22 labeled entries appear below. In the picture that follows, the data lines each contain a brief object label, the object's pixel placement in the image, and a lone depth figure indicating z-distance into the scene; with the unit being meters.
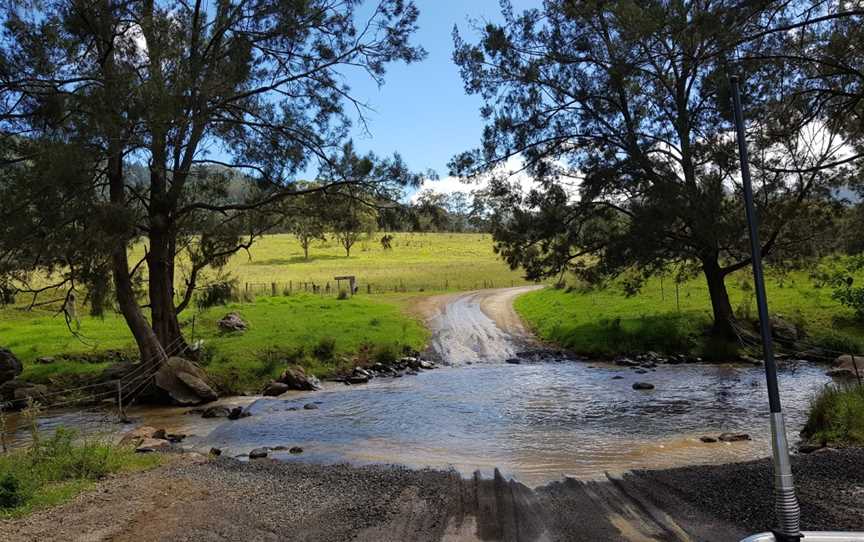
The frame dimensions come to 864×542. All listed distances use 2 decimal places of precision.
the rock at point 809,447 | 10.87
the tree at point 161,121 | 14.20
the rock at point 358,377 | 21.92
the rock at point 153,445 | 12.69
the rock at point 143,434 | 13.57
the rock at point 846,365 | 18.53
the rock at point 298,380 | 20.78
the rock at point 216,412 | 17.09
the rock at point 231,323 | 27.95
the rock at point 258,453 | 12.34
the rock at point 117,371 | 20.30
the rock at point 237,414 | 16.88
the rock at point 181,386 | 18.69
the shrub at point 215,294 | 22.25
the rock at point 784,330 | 24.83
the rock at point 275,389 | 19.98
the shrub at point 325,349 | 24.19
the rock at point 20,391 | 18.92
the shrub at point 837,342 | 22.91
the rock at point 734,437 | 12.52
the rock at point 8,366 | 20.59
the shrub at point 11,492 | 7.58
